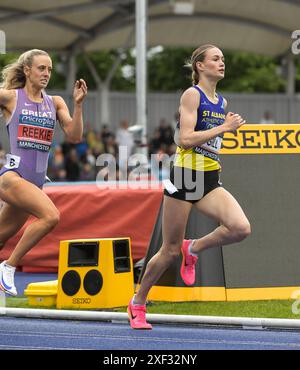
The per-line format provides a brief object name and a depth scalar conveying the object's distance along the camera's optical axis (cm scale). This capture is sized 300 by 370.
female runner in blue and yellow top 1455
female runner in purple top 1505
